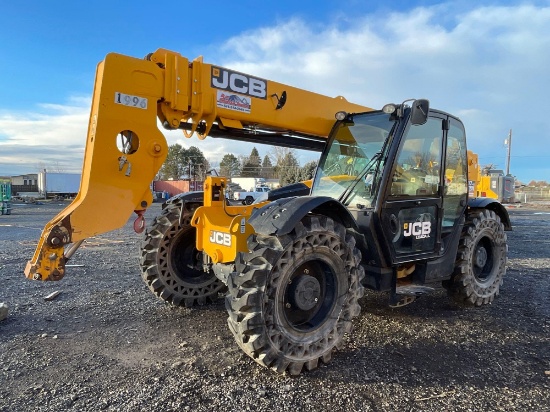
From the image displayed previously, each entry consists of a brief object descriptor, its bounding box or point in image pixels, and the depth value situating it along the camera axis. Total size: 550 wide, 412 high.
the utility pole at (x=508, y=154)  43.72
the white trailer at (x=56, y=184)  46.69
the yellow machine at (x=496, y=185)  19.56
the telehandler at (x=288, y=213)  3.37
